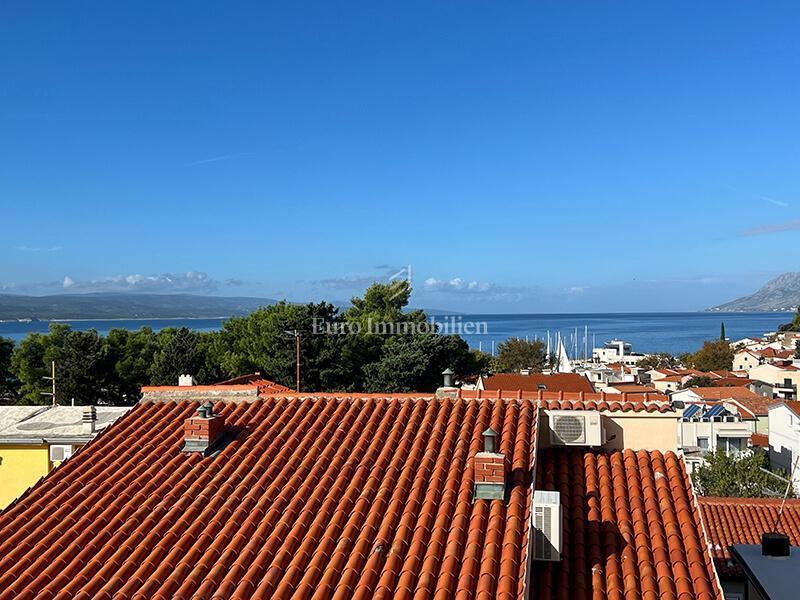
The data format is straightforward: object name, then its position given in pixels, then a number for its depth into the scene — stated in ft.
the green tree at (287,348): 118.93
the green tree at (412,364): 127.54
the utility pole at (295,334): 106.63
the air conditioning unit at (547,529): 18.61
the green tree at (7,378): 130.62
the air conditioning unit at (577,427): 25.84
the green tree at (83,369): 113.47
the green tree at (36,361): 120.63
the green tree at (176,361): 118.21
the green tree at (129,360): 124.06
